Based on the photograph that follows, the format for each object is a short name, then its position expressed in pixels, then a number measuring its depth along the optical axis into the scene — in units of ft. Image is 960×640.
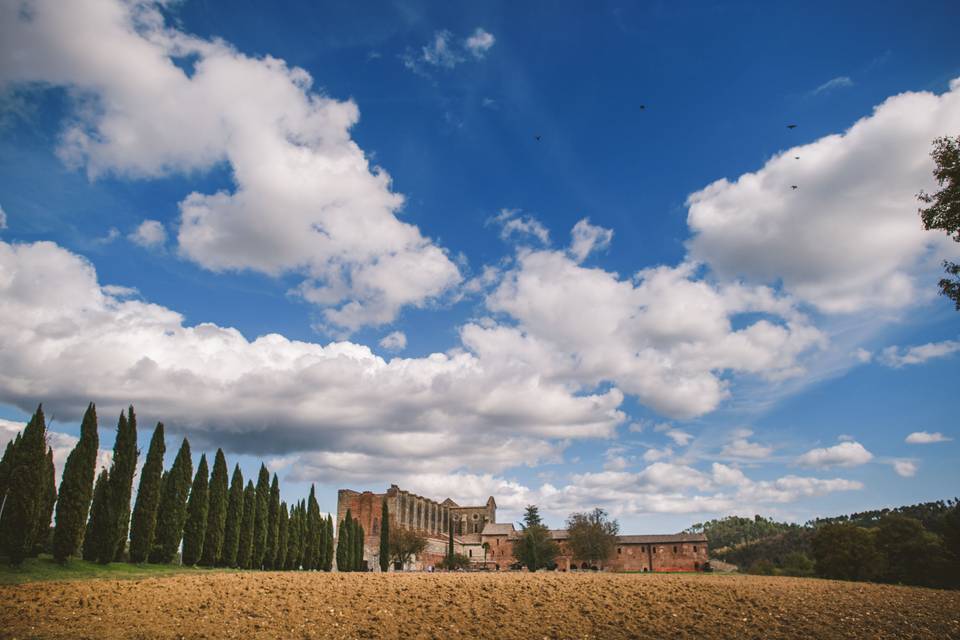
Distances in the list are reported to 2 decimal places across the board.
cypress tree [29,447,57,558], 99.30
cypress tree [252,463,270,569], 147.02
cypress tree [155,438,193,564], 120.37
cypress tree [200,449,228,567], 131.57
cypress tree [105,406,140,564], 103.19
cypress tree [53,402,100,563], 95.71
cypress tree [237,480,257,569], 140.99
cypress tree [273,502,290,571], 159.33
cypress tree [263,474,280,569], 154.40
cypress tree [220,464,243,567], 136.37
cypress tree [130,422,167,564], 111.86
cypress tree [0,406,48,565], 86.38
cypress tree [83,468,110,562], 102.20
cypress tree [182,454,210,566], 126.82
